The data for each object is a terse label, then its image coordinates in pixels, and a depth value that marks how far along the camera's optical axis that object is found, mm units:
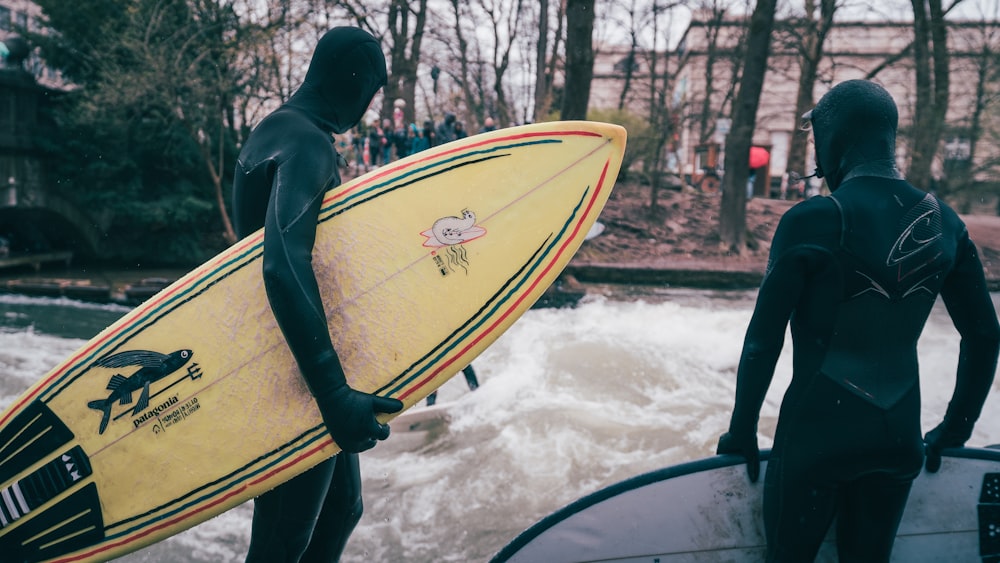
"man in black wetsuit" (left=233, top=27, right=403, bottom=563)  1573
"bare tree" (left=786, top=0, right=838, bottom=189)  20688
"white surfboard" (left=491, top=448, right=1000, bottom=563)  1991
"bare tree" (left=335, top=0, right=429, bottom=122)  19531
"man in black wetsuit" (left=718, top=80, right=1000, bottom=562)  1610
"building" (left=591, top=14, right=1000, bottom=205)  16875
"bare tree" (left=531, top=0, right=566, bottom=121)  15984
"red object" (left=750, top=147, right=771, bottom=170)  24047
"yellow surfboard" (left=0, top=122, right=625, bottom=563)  1930
